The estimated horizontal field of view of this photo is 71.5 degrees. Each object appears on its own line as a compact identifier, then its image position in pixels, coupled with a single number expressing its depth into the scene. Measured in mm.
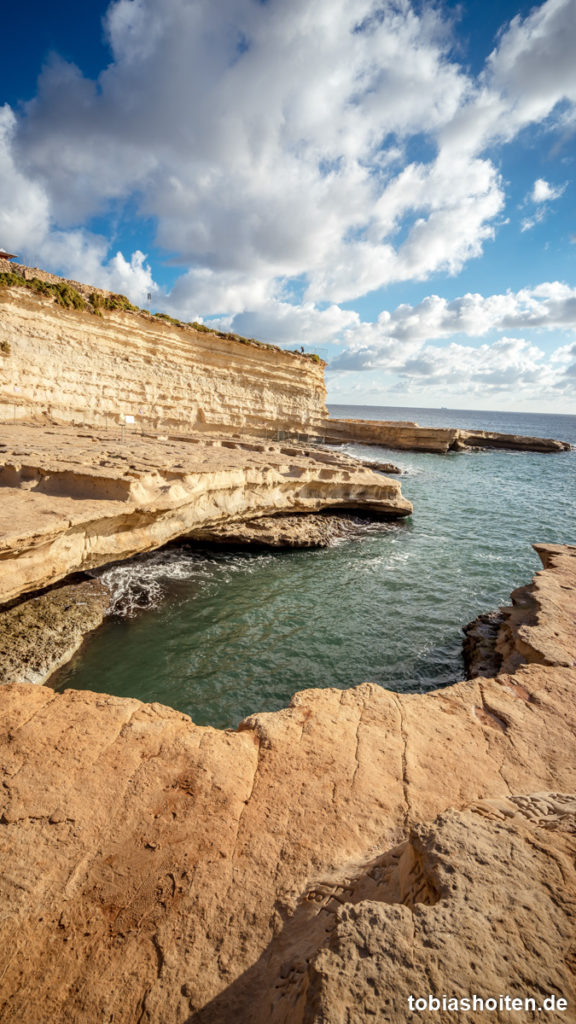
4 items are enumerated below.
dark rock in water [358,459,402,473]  26047
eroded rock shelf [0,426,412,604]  7766
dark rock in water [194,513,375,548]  13805
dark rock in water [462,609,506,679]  7308
